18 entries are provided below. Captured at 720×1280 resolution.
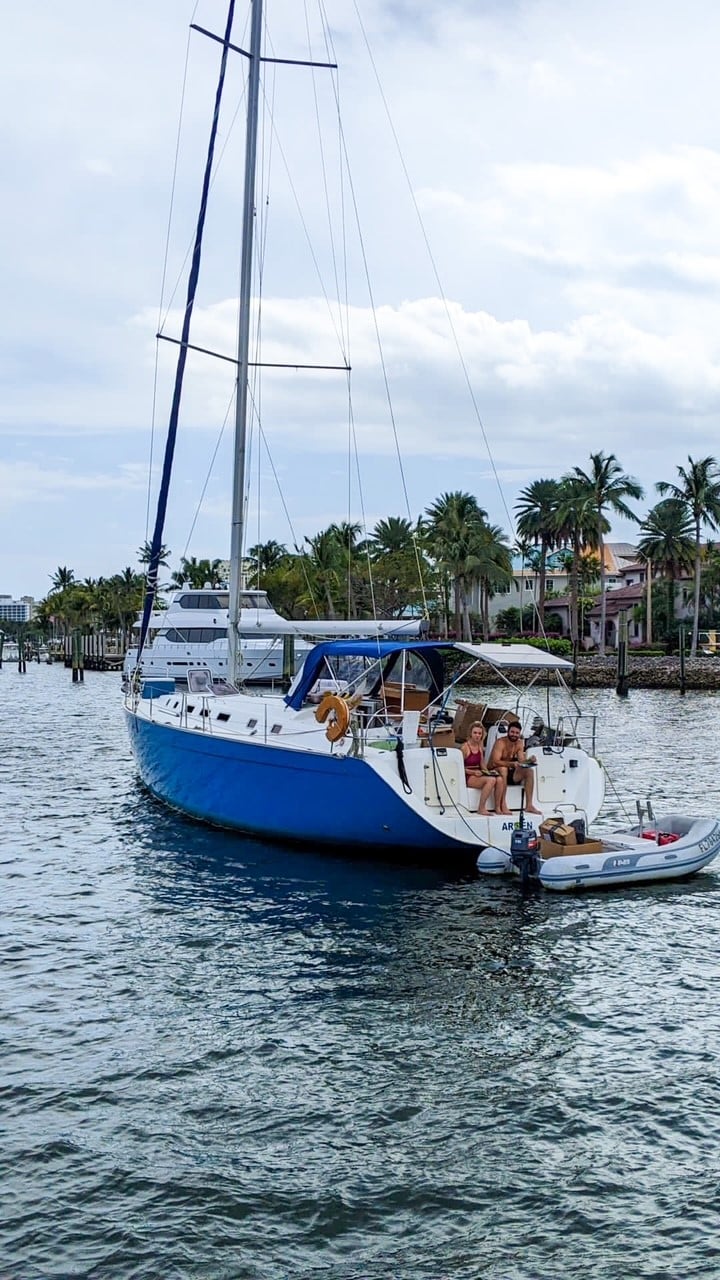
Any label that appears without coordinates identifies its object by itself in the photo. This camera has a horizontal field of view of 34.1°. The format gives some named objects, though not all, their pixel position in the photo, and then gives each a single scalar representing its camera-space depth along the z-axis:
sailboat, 15.86
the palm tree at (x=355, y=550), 92.68
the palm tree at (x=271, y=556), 115.88
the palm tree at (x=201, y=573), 143.91
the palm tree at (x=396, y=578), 92.25
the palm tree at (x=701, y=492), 86.19
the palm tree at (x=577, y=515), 82.67
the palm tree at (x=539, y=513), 96.06
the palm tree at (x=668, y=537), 91.12
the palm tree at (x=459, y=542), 92.75
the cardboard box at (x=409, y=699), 18.78
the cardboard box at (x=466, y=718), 17.59
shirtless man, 16.41
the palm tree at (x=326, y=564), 96.19
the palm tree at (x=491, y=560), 91.74
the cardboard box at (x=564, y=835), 15.84
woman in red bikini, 16.23
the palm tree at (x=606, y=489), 83.88
